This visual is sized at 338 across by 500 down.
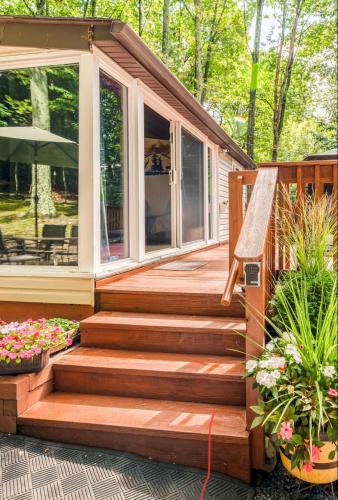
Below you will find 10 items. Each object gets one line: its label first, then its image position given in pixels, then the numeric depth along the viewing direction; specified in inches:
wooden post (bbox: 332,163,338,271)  100.9
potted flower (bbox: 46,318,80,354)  114.8
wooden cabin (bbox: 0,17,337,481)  88.0
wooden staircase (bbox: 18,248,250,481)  84.4
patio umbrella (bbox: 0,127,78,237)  138.9
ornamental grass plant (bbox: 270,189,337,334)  94.0
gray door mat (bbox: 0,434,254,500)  74.2
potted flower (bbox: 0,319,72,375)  95.2
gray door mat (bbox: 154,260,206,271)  185.3
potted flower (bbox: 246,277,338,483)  70.7
